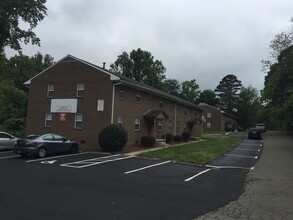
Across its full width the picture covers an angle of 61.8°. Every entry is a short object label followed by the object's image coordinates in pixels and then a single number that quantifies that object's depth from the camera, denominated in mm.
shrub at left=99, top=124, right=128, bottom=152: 17110
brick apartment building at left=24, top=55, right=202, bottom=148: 18960
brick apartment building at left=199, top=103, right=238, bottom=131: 55534
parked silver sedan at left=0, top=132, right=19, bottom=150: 17250
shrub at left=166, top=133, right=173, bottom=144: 24881
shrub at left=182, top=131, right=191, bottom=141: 29144
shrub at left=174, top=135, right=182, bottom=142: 26735
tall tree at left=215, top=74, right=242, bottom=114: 67493
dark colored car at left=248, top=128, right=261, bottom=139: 34282
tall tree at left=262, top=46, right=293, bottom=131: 23328
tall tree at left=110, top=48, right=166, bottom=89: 52093
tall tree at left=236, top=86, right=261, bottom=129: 62632
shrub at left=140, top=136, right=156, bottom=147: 20959
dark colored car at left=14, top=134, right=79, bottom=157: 14357
